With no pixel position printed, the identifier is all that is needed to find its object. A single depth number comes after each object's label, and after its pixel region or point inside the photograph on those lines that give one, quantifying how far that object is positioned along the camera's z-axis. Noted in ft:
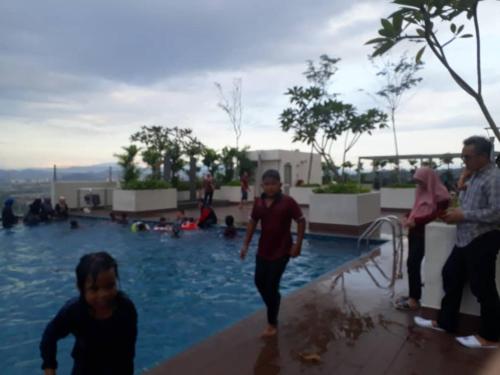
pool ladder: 17.21
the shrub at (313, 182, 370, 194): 37.52
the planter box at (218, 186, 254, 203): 74.54
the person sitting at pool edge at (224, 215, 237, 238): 39.01
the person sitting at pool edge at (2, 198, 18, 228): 47.98
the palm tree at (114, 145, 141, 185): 64.34
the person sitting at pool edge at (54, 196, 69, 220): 54.34
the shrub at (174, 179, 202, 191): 70.79
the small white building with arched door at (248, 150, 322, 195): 85.87
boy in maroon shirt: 12.62
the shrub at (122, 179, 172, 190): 54.80
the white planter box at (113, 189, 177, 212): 53.98
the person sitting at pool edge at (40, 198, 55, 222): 52.06
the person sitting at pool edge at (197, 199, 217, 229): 43.62
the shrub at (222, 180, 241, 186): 75.46
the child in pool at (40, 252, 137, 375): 6.28
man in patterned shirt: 10.91
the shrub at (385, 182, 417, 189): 55.53
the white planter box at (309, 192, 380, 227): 36.42
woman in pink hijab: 13.97
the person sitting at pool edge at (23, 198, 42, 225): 49.84
